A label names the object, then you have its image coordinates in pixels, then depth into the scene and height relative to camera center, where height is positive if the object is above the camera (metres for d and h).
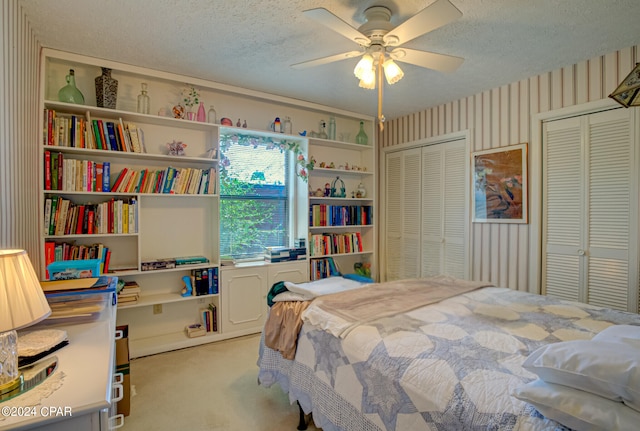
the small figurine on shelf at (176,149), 3.01 +0.61
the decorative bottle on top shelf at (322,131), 3.92 +1.03
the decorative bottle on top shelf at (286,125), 3.66 +1.02
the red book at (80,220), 2.56 -0.07
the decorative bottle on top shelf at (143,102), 2.84 +1.00
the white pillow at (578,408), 0.82 -0.53
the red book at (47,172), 2.41 +0.30
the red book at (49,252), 2.40 -0.31
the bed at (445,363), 0.92 -0.57
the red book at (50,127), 2.45 +0.66
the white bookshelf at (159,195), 2.65 +0.15
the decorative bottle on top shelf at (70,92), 2.53 +0.96
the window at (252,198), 3.48 +0.18
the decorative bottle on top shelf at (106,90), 2.65 +1.03
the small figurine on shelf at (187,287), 3.02 -0.71
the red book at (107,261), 2.66 -0.41
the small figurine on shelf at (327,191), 3.98 +0.29
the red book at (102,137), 2.63 +0.63
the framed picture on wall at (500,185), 3.06 +0.31
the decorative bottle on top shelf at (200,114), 3.10 +0.97
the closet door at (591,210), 2.47 +0.04
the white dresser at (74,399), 0.77 -0.49
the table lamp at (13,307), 0.83 -0.26
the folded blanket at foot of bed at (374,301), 1.68 -0.54
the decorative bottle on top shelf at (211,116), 3.22 +0.99
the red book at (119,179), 2.71 +0.29
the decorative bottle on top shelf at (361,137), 4.22 +1.02
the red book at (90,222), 2.58 -0.08
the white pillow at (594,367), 0.84 -0.44
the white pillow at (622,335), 1.12 -0.47
